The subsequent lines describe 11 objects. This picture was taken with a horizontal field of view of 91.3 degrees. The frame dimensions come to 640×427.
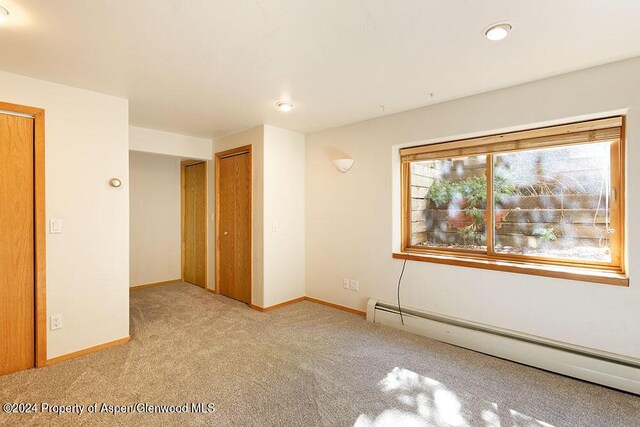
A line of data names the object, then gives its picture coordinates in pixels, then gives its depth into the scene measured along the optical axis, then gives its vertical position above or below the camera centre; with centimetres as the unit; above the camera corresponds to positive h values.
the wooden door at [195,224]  500 -11
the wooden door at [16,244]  242 -20
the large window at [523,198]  246 +15
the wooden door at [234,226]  418 -13
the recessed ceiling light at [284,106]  315 +113
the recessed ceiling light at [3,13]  166 +111
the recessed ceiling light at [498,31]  182 +110
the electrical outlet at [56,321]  262 -87
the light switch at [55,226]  262 -6
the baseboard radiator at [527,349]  220 -110
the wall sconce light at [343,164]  383 +64
